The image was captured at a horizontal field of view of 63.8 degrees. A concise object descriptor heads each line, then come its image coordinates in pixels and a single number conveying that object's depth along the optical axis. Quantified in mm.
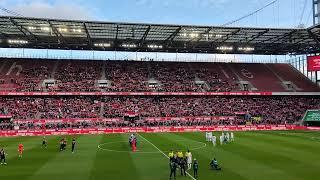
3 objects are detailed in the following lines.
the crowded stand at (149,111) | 47106
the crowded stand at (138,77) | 53239
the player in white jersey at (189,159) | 19212
